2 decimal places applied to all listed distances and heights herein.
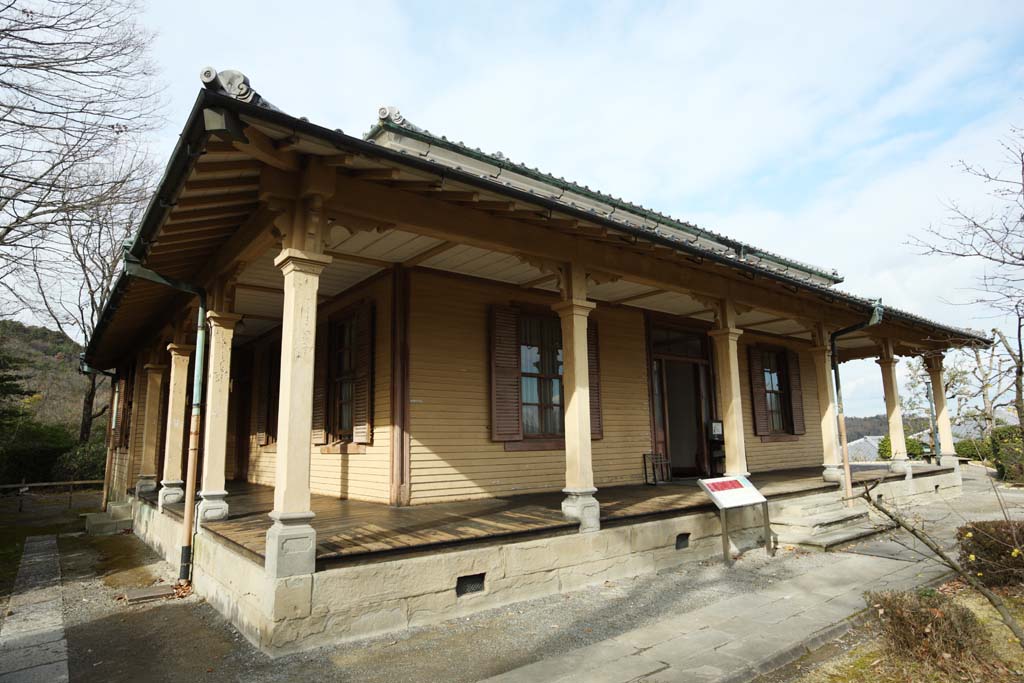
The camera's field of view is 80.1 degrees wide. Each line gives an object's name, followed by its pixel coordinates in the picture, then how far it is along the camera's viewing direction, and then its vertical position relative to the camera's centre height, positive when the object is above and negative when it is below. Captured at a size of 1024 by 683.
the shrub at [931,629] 3.34 -1.16
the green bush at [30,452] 17.03 -0.41
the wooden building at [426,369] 4.14 +0.77
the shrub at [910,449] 18.92 -0.82
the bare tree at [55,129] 6.89 +3.93
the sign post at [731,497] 6.24 -0.74
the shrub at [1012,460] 3.59 -0.25
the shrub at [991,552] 4.81 -1.07
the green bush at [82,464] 18.14 -0.82
